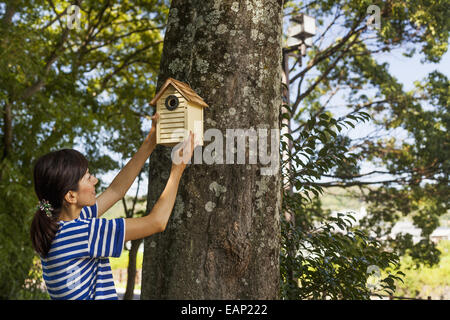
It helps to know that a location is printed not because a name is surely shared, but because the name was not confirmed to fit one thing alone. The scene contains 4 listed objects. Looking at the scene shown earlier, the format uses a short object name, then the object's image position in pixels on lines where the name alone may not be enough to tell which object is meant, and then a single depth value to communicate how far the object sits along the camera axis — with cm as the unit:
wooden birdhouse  213
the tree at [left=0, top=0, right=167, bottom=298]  763
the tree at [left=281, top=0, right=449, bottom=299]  1024
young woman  188
